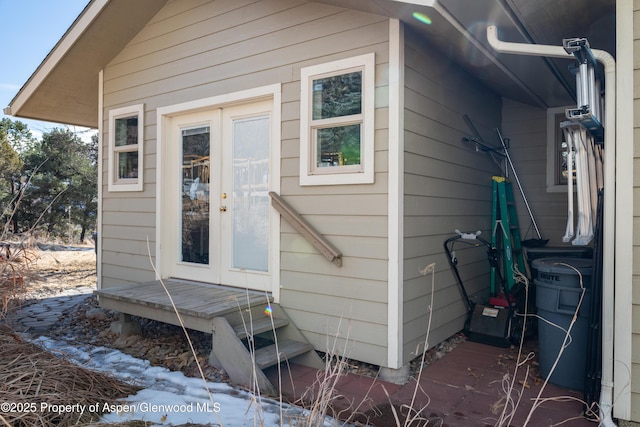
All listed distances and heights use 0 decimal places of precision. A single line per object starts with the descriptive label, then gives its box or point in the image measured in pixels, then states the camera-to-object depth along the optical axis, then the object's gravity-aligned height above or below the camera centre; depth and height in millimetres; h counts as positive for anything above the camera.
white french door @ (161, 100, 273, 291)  4207 +143
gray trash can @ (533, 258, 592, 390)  2975 -684
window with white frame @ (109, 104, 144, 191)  5172 +724
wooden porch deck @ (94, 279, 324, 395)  3199 -889
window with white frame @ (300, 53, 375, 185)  3367 +700
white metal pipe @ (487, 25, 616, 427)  2572 -118
